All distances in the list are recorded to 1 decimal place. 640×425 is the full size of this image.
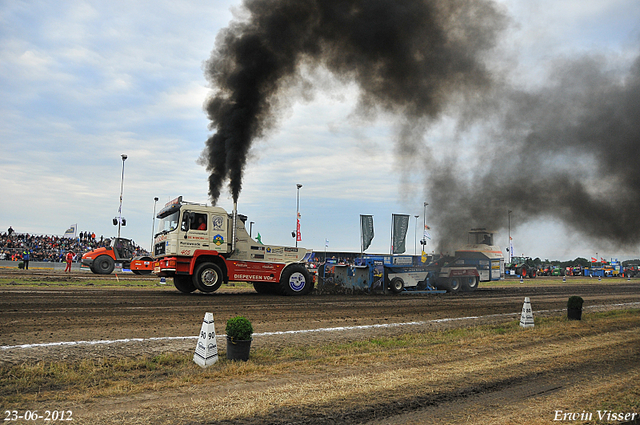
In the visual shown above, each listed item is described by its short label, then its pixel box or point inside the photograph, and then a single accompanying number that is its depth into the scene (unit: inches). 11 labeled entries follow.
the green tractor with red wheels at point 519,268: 2044.8
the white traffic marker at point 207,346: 272.1
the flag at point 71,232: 2182.7
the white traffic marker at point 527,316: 470.9
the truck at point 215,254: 677.3
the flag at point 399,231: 1197.7
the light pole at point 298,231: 2075.5
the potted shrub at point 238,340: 286.5
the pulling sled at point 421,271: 873.5
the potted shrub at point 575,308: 520.9
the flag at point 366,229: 1521.9
